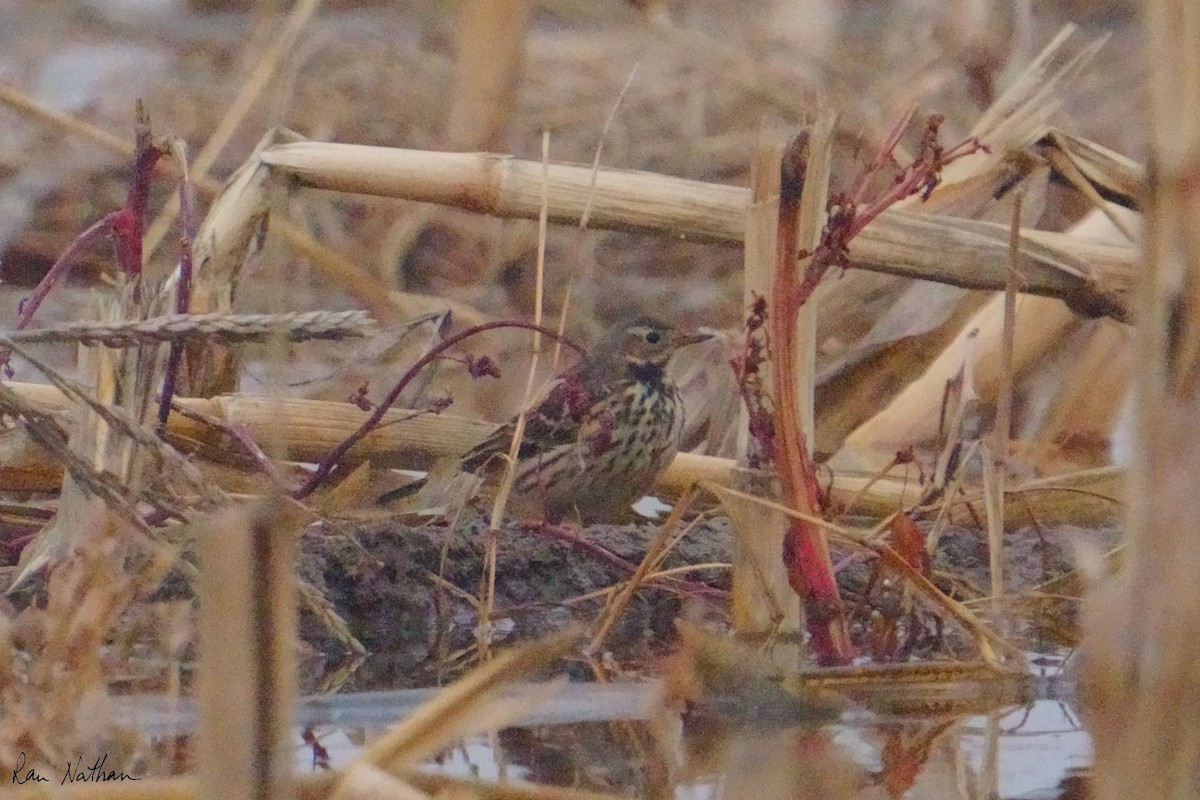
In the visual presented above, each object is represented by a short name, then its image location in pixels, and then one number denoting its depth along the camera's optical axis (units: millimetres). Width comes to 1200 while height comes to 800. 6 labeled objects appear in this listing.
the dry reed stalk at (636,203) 6133
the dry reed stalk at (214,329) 3783
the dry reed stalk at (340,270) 8836
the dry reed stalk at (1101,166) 6398
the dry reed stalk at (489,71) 10984
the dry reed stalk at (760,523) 4184
